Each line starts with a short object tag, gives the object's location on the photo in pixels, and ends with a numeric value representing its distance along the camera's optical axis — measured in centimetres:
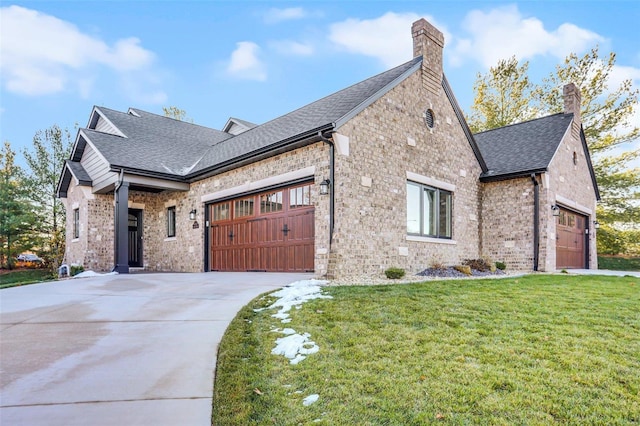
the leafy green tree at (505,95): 2427
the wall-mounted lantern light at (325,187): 888
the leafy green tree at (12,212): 2106
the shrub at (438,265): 1080
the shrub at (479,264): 1174
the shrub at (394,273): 925
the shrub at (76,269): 1303
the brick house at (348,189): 941
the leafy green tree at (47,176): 2234
